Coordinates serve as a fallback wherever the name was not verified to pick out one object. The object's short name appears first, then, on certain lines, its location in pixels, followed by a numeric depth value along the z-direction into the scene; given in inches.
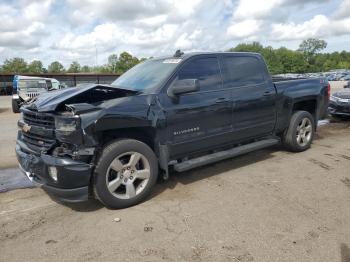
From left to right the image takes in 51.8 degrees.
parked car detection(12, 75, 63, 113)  674.8
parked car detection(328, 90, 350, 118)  406.9
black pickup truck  159.9
